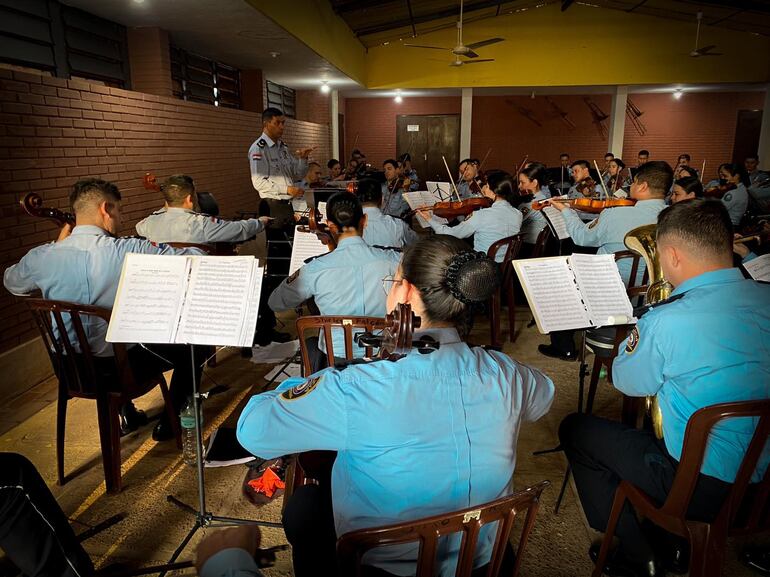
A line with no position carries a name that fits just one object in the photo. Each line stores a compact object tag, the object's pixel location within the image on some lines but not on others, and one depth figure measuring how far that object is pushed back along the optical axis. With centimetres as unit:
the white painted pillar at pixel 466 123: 1038
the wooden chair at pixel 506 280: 367
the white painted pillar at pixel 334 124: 1120
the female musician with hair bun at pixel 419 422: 100
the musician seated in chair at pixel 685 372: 135
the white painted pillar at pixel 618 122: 1024
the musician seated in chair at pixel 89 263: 216
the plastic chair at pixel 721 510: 125
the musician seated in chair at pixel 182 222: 318
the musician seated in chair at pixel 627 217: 316
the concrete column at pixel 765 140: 963
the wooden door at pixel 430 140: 1301
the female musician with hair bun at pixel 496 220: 395
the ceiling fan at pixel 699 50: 811
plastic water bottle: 205
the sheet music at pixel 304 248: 288
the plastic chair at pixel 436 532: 87
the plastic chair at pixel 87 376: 199
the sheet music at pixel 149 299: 162
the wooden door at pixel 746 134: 1205
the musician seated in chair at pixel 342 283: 229
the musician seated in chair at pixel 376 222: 365
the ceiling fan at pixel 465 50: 686
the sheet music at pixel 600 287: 194
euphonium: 207
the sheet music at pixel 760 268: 212
